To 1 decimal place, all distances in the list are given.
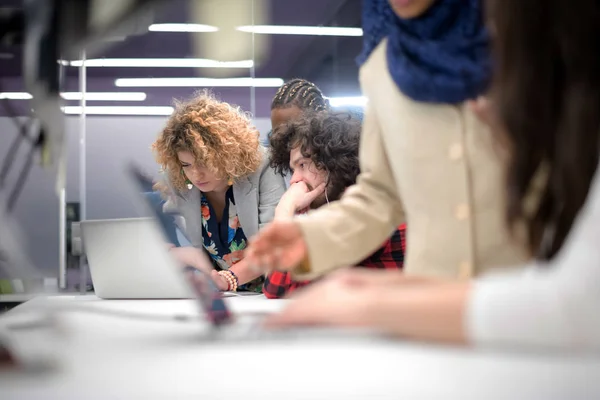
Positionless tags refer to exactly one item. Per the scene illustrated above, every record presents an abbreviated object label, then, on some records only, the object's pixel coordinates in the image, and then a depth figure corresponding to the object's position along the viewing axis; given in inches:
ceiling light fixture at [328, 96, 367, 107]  208.5
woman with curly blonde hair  94.2
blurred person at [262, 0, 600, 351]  17.7
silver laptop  58.4
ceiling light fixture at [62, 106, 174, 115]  201.0
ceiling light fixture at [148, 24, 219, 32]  205.3
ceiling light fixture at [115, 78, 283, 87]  205.6
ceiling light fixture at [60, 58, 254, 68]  207.2
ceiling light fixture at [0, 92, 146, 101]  201.2
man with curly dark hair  83.7
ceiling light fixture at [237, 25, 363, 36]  208.1
